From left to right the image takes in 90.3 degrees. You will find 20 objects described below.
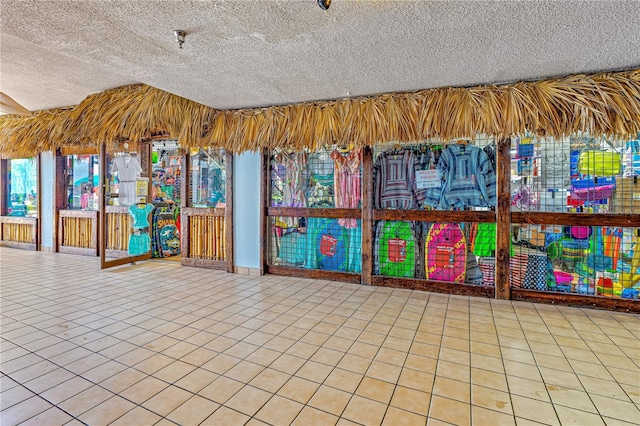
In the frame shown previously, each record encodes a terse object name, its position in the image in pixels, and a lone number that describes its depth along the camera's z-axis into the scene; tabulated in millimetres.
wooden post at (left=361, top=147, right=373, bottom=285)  4285
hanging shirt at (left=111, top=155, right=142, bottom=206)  5379
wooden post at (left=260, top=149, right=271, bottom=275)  4773
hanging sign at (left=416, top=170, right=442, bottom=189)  4082
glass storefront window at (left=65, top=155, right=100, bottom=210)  6435
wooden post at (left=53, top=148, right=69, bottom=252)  6461
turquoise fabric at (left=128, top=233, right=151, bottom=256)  5594
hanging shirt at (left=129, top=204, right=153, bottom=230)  5400
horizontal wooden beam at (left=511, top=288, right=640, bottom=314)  3285
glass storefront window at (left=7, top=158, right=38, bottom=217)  6965
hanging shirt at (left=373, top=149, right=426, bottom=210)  4203
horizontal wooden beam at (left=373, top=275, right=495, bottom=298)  3793
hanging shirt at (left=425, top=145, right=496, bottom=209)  3857
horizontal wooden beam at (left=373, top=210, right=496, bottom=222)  3807
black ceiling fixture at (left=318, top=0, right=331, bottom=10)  1924
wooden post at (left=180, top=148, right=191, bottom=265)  5332
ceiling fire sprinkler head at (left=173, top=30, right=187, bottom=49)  2399
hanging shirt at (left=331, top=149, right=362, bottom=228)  4430
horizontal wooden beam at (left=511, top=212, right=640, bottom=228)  3283
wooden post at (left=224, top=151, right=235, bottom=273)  4934
